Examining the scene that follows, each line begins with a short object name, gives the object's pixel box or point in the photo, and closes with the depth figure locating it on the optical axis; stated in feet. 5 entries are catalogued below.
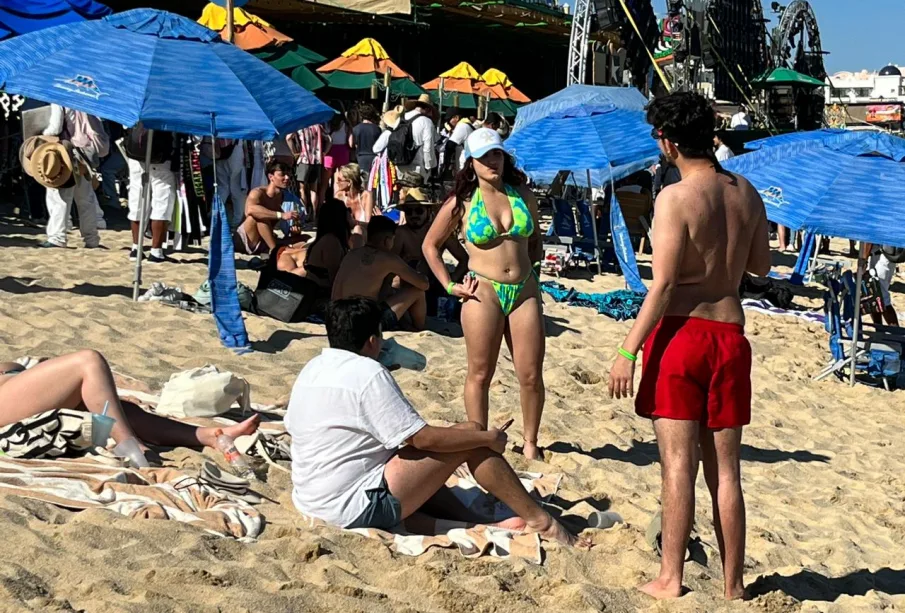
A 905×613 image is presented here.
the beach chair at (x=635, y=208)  43.86
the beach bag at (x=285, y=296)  26.53
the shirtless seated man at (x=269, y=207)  32.73
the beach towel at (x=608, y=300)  33.09
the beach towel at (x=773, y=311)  36.21
